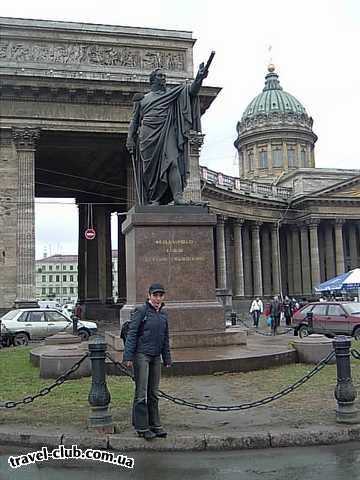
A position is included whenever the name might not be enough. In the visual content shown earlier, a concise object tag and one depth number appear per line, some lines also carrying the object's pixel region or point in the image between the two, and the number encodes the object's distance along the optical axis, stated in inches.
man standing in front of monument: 264.7
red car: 893.2
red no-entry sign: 1484.0
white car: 952.3
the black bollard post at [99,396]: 275.0
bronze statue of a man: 494.6
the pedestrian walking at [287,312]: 1433.3
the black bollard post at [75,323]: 947.6
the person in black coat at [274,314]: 1125.2
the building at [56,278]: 6284.5
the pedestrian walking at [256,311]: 1446.9
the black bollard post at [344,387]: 282.8
